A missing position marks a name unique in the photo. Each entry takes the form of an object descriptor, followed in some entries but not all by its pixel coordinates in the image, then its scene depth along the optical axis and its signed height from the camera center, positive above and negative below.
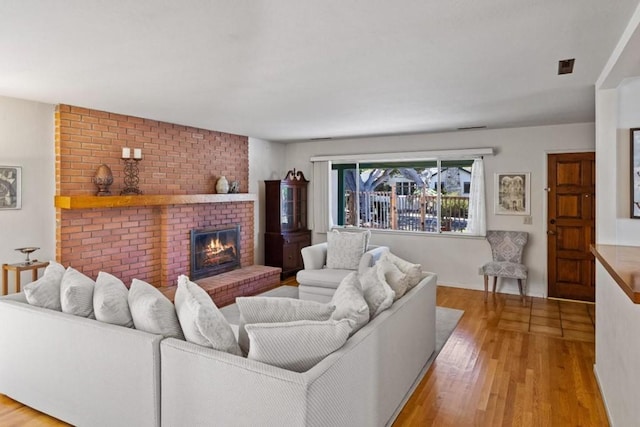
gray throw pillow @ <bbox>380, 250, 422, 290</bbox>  3.12 -0.47
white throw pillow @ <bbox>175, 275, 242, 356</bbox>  1.94 -0.56
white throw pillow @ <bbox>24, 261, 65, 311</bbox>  2.58 -0.52
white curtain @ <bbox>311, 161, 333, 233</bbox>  6.97 +0.25
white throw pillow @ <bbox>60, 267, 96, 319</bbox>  2.41 -0.52
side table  3.67 -0.51
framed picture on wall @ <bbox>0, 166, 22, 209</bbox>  3.72 +0.24
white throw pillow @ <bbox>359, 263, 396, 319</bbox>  2.50 -0.53
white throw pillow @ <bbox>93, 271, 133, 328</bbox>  2.26 -0.54
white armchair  4.71 -0.77
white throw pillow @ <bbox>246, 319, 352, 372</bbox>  1.78 -0.59
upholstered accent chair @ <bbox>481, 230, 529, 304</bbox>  5.11 -0.65
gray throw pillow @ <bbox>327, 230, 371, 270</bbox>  5.13 -0.51
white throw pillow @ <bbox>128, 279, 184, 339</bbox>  2.11 -0.56
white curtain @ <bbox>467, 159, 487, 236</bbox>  5.74 +0.12
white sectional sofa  1.67 -0.82
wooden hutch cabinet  6.64 -0.22
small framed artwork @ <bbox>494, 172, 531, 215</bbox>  5.52 +0.23
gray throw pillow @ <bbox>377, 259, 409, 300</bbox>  2.85 -0.49
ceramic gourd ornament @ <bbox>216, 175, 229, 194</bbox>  5.83 +0.37
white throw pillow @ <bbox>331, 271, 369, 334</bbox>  2.21 -0.54
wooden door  5.18 -0.21
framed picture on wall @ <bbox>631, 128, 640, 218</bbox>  2.92 +0.27
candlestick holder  4.67 +0.41
